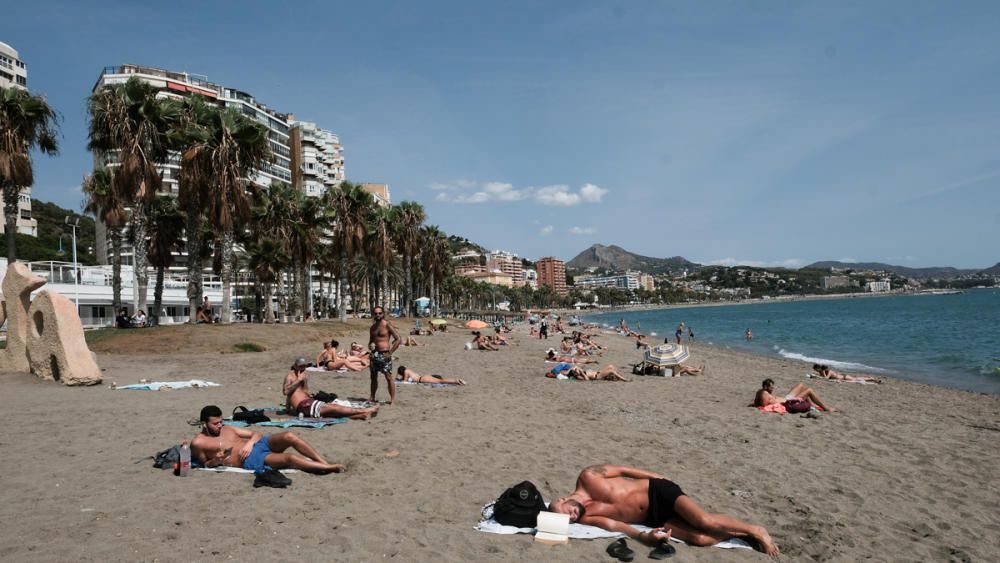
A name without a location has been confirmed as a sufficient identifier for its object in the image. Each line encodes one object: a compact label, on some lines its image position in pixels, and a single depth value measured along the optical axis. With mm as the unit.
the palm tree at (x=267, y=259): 34438
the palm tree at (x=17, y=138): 21031
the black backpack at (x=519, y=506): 4770
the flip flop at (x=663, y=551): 4352
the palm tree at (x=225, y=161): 23422
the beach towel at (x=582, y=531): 4602
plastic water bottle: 5746
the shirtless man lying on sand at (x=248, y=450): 5914
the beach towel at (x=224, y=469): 5918
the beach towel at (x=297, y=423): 8180
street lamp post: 30525
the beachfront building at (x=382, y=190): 109881
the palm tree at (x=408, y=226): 48238
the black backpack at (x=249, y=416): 8281
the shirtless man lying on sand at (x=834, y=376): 16891
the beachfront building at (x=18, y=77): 57844
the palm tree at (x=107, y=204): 28016
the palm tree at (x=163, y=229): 30384
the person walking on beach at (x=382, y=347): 10094
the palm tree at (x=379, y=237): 42969
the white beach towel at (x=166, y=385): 11430
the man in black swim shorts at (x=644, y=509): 4578
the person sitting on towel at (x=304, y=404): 8773
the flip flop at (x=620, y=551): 4270
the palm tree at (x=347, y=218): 38750
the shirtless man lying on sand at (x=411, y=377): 13438
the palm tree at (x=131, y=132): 22547
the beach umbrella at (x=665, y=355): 16672
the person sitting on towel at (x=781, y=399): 11078
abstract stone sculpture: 11500
